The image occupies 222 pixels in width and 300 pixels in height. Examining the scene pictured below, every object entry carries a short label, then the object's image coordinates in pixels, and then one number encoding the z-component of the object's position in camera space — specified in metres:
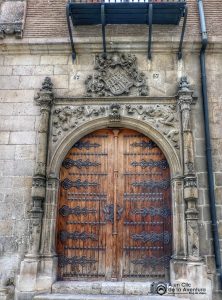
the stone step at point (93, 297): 5.24
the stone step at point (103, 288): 5.61
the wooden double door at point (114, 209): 6.00
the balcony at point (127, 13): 6.30
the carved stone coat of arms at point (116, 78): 6.60
